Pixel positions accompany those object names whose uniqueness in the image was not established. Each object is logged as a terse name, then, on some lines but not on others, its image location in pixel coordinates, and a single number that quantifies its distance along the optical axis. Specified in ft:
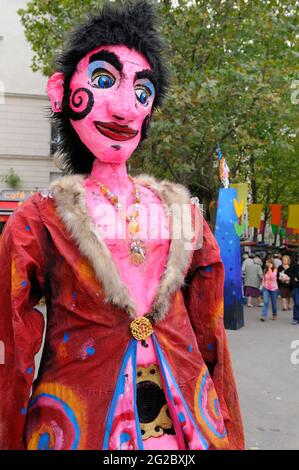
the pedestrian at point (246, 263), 37.13
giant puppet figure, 6.27
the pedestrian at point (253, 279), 36.52
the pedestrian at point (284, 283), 35.60
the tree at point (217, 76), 31.76
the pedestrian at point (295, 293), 31.45
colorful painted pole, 28.14
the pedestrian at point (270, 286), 32.96
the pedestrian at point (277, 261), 41.11
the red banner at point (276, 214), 57.88
